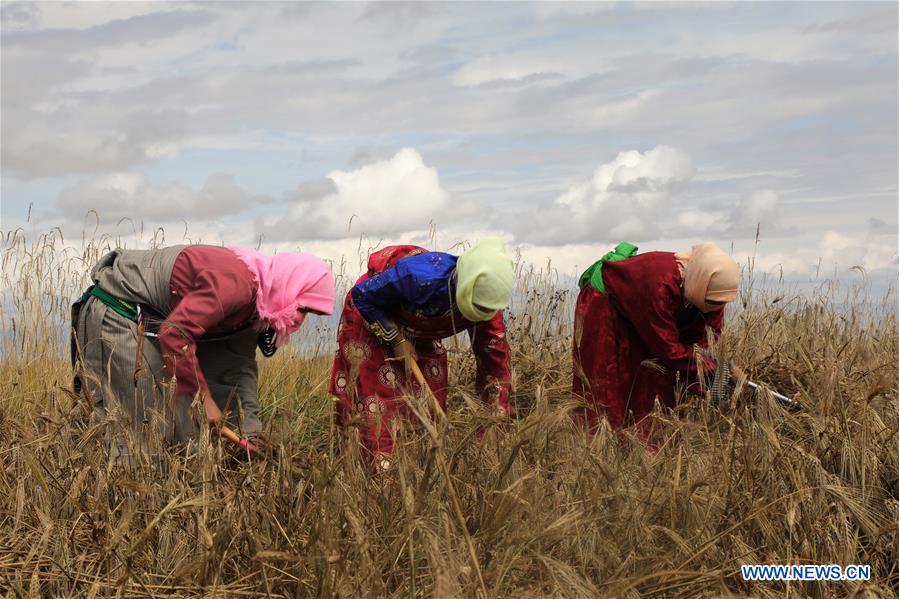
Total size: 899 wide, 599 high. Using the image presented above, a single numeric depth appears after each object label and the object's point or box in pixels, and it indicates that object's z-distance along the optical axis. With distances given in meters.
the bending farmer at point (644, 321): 3.85
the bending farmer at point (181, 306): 3.31
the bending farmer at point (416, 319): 3.38
